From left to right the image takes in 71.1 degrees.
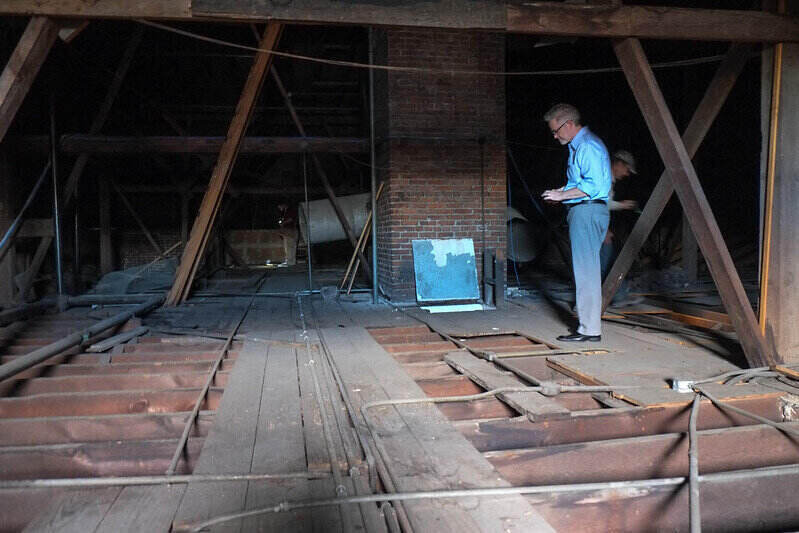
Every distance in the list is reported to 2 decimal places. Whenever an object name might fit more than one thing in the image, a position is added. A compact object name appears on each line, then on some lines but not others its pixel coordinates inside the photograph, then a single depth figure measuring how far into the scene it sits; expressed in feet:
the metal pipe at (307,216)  24.29
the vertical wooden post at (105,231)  32.71
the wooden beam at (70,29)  9.62
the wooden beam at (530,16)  9.53
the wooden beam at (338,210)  24.33
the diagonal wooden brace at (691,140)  10.94
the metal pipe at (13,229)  19.08
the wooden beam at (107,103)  22.74
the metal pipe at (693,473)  5.09
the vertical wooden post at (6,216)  20.99
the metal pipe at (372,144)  21.31
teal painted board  19.44
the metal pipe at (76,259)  24.68
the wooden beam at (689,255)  24.70
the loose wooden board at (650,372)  8.28
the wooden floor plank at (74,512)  5.08
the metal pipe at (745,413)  7.18
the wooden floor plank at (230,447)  5.19
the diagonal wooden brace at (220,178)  18.10
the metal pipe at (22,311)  15.00
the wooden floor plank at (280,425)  6.13
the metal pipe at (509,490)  4.99
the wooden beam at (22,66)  9.06
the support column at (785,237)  9.86
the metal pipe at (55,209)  19.58
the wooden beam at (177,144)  21.33
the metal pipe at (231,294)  22.41
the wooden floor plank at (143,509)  4.99
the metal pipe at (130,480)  5.68
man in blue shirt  11.59
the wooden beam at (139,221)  34.71
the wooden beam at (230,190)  35.09
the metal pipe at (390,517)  4.76
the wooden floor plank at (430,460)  4.90
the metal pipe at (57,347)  9.45
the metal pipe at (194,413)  6.29
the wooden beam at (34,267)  21.97
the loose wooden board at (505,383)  7.45
